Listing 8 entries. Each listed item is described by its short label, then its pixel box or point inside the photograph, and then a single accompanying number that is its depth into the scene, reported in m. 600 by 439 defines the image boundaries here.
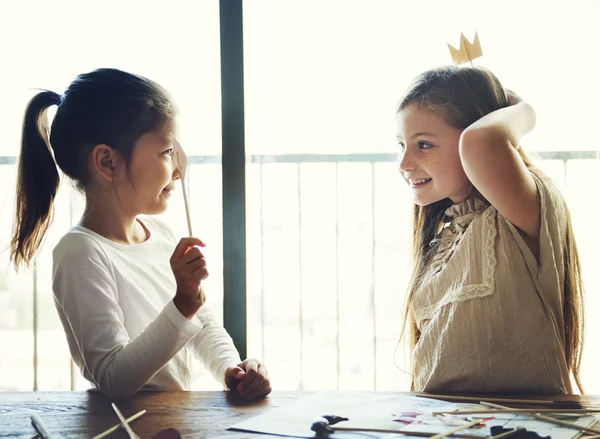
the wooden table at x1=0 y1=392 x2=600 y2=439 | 0.80
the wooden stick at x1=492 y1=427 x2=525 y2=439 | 0.70
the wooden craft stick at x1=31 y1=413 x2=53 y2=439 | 0.77
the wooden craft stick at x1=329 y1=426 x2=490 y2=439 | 0.71
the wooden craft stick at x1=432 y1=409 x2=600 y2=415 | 0.80
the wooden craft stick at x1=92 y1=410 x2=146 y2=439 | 0.76
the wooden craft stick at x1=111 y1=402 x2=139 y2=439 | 0.74
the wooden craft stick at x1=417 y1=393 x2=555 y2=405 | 0.86
